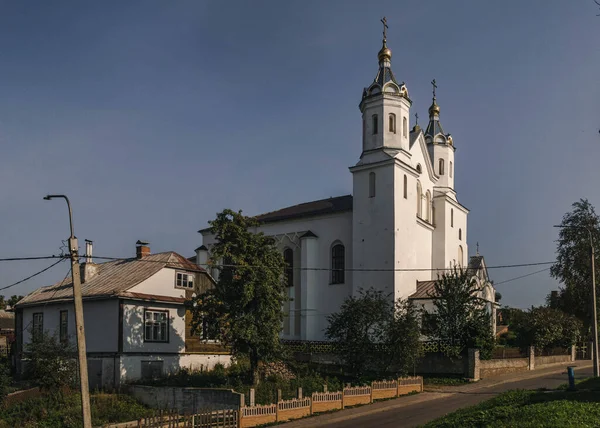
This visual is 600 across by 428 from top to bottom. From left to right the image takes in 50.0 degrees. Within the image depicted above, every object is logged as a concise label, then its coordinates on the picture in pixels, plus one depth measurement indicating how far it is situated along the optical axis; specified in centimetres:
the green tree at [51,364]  2886
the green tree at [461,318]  3612
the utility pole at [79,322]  1681
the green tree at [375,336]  3284
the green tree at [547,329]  4519
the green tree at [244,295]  2947
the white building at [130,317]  3172
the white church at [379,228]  4288
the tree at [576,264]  5650
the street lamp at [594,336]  2867
